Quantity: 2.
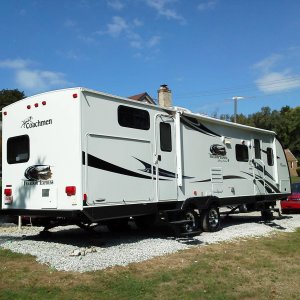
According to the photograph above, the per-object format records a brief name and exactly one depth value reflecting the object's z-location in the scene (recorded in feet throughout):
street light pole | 82.30
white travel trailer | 21.93
